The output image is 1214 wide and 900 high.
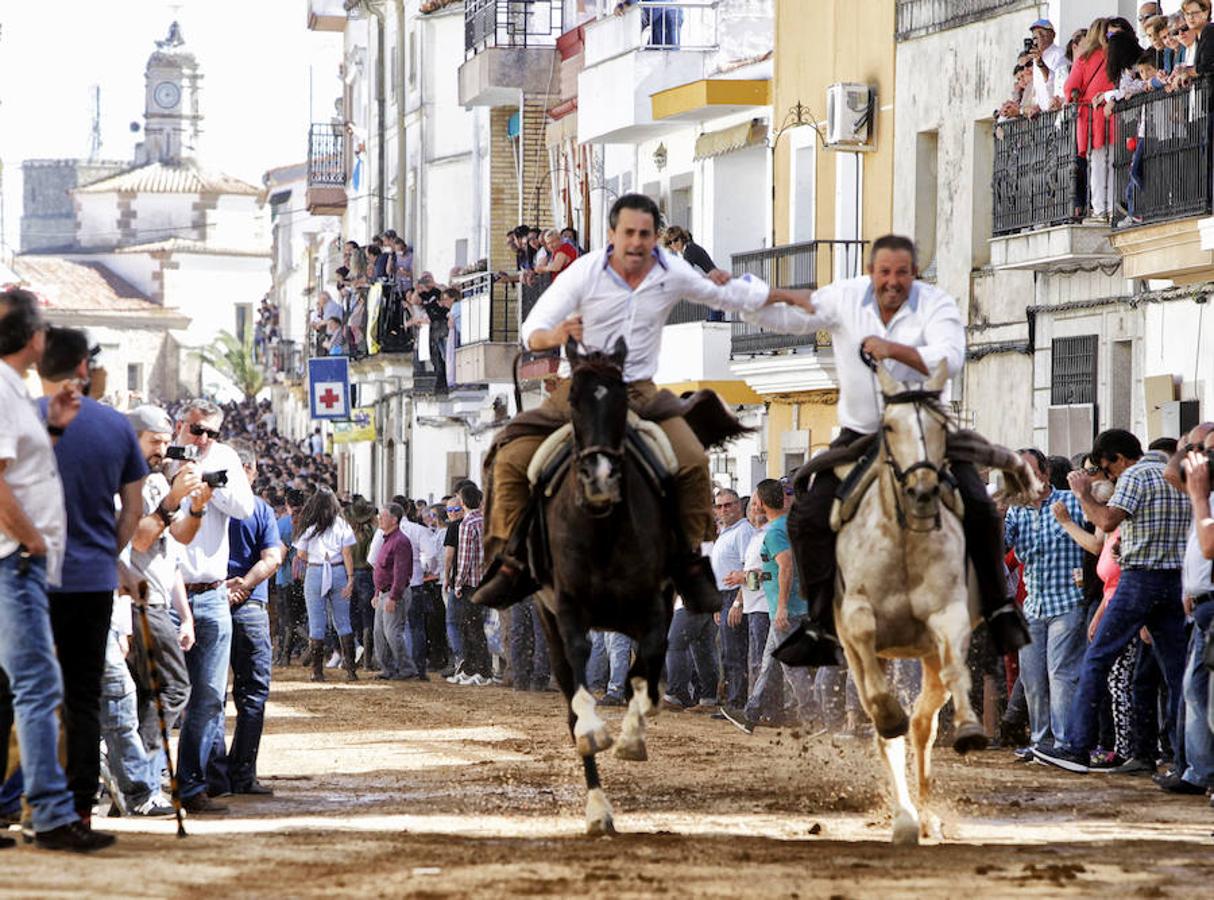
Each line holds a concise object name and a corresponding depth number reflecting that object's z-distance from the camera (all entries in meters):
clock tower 156.00
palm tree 121.31
